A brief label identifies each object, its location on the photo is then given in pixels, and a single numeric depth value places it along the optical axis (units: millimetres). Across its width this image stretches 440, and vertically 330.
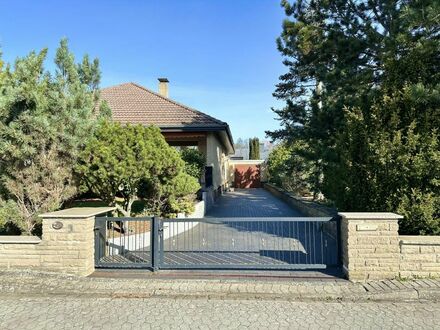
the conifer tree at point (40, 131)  5926
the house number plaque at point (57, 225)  5176
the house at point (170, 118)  13266
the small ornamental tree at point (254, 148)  44625
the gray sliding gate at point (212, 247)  5414
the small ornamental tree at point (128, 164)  6641
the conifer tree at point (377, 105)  5348
